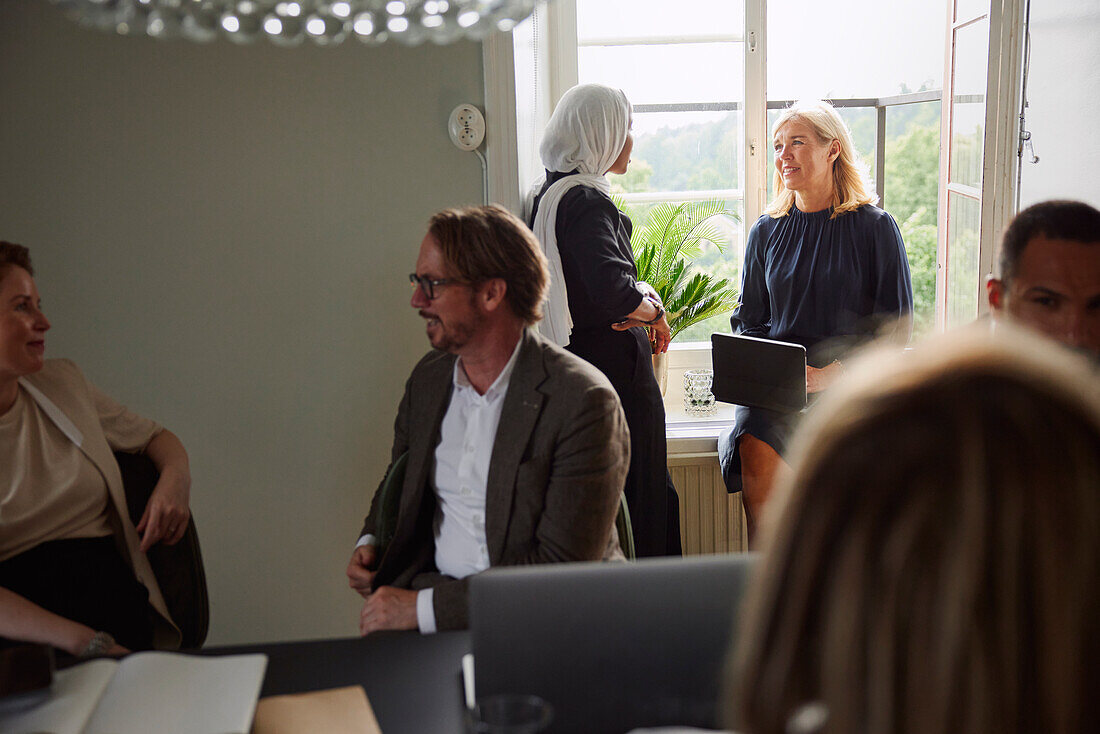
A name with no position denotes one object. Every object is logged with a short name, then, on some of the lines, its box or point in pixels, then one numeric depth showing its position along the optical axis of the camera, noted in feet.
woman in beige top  5.33
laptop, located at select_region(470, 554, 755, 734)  2.89
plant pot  10.44
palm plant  10.47
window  10.46
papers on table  2.89
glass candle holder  11.02
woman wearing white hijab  8.21
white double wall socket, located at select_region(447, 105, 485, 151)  8.09
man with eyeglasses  5.14
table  3.17
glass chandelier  2.94
